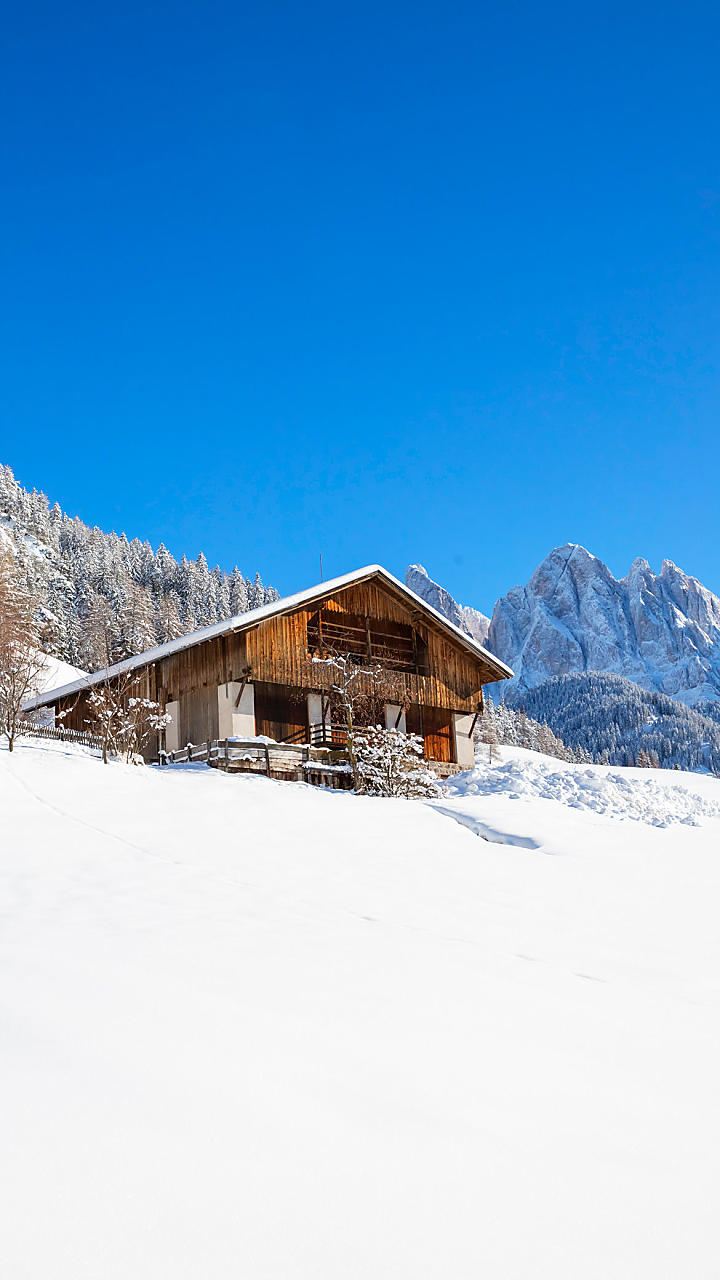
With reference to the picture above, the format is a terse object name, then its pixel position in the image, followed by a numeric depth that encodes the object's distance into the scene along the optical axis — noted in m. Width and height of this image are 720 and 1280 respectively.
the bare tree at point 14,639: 21.34
